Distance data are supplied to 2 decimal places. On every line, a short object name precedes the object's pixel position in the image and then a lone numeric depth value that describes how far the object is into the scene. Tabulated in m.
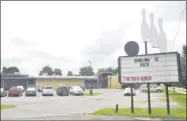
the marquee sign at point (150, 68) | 18.00
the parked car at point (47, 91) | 43.03
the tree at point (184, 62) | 46.70
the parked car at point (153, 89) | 54.97
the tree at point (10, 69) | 133.82
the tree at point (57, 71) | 148.12
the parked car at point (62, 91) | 43.53
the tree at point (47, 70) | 151.50
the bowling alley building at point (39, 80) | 74.56
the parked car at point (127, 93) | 44.47
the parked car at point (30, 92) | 42.50
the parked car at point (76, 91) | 45.44
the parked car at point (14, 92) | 41.78
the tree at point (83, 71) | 155.30
